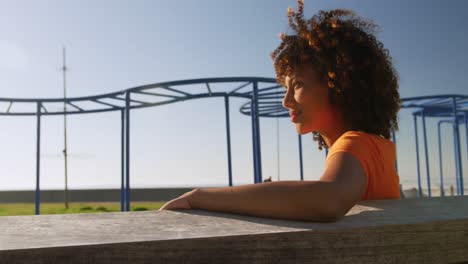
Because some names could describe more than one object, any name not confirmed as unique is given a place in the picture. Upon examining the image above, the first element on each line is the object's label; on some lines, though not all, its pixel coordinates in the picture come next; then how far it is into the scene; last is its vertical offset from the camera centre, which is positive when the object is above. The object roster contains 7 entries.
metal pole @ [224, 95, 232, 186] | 10.52 +0.77
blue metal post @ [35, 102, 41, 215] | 11.46 +0.69
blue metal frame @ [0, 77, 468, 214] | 9.31 +1.64
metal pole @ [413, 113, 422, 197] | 14.38 +0.61
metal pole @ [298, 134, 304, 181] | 12.26 +0.33
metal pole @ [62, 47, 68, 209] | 19.58 +1.73
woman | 1.54 +0.30
